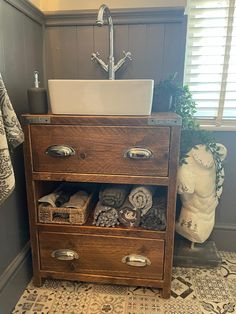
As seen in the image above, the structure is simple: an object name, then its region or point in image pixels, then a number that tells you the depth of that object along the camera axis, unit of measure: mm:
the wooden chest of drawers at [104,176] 1060
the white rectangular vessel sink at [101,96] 1022
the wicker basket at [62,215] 1180
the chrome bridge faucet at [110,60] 1256
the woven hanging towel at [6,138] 779
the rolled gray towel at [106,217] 1184
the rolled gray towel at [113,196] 1201
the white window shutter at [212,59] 1424
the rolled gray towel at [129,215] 1179
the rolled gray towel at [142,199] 1186
